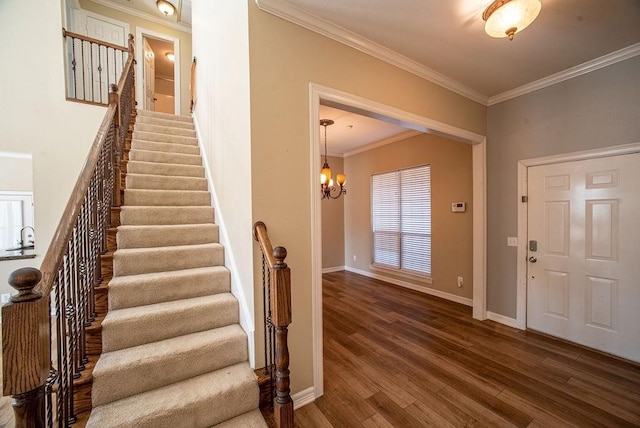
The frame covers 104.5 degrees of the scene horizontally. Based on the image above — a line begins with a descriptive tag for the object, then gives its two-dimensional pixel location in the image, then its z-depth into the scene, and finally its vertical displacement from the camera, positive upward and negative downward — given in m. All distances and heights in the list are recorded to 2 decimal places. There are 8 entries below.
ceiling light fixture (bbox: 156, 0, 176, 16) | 4.40 +3.72
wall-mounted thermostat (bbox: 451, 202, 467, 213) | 3.85 +0.02
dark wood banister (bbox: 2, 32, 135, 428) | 0.80 -0.44
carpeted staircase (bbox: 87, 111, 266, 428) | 1.43 -0.82
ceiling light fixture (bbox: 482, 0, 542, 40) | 1.46 +1.17
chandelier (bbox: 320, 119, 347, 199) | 3.90 +0.54
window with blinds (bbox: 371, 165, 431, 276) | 4.53 -0.20
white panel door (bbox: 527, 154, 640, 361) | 2.34 -0.49
